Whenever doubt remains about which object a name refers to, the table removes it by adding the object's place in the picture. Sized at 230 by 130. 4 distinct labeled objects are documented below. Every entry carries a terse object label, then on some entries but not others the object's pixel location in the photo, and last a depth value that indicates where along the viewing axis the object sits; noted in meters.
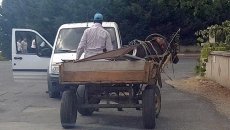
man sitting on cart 10.59
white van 14.74
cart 9.55
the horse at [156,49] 11.10
